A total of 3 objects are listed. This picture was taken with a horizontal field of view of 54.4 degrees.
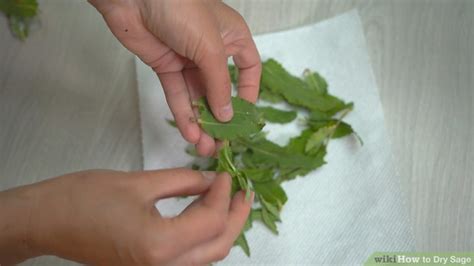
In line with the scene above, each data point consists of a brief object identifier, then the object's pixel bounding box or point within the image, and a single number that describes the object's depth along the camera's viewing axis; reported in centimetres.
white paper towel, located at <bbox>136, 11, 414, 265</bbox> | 95
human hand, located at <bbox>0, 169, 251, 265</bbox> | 61
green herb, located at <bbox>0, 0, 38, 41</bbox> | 111
